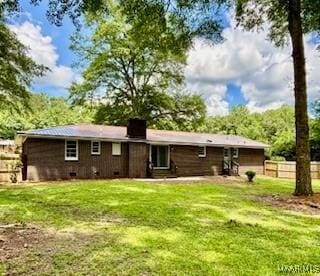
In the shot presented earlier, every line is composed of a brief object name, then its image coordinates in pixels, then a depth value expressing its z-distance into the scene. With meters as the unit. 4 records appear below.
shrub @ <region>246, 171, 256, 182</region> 16.50
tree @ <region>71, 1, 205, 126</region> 27.13
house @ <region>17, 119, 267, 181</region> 14.84
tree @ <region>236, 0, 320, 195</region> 9.85
